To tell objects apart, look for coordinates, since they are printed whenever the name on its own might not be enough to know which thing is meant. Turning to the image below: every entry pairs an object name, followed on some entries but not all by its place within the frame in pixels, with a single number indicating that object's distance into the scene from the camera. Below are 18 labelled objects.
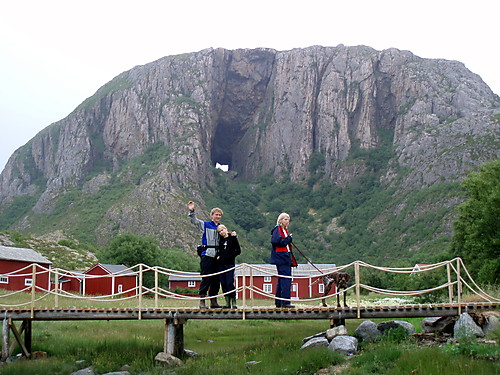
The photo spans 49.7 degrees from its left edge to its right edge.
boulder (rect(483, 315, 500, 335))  13.75
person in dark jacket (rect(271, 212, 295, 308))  15.04
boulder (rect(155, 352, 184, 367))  15.24
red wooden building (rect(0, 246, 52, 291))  43.28
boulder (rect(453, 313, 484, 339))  13.29
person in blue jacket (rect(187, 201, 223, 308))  15.41
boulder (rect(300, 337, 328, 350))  14.74
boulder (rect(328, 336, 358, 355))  13.83
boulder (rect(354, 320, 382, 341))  15.12
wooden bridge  14.55
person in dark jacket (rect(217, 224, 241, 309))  15.41
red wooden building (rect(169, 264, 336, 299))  54.72
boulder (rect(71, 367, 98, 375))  14.84
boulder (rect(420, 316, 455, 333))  14.95
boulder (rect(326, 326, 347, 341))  15.02
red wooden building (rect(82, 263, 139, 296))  50.44
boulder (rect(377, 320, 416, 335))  15.53
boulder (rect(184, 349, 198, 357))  16.73
